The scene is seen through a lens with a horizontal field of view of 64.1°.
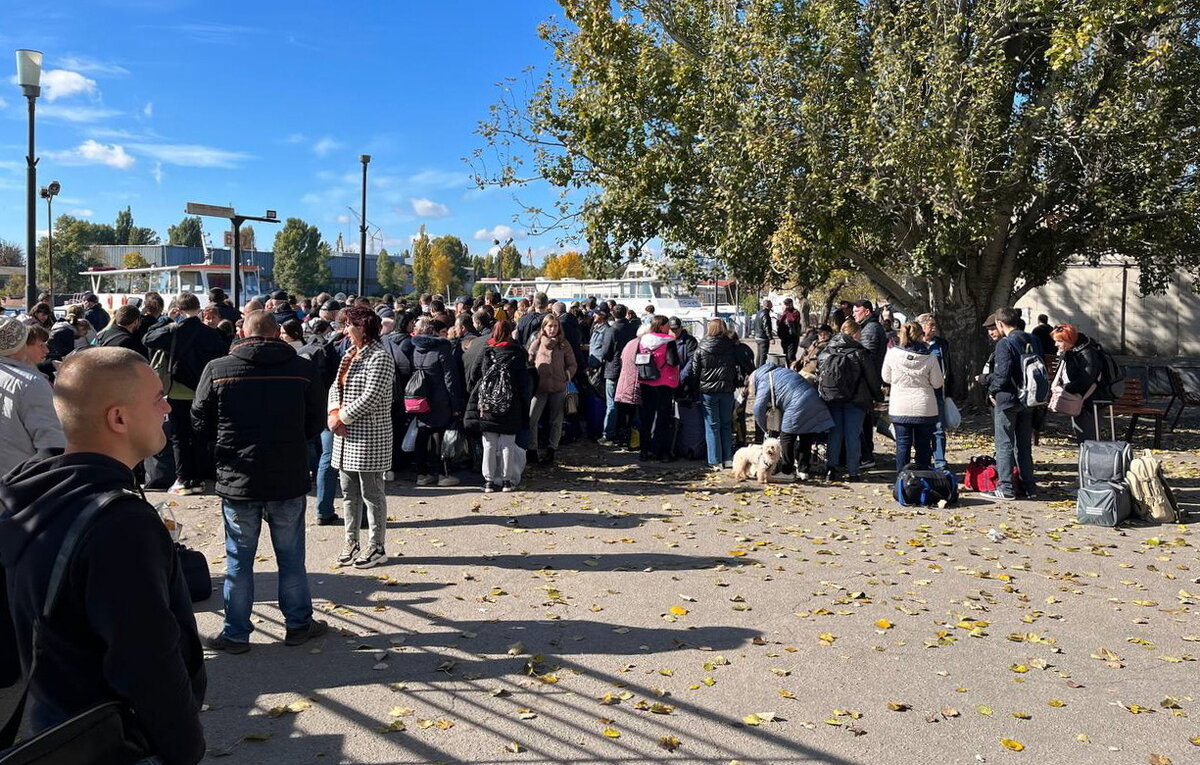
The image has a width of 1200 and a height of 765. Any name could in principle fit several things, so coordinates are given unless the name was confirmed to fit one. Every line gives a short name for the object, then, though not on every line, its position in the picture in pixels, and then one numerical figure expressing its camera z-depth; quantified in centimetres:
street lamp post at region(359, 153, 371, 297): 2544
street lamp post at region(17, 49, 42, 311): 1378
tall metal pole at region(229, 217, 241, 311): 1564
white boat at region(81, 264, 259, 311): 3591
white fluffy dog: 1072
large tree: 1262
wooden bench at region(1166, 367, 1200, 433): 1393
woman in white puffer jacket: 1024
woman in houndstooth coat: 699
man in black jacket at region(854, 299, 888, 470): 1188
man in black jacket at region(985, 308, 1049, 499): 964
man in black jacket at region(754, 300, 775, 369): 2270
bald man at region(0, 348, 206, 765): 214
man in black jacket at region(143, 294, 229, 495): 955
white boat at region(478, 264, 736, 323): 4131
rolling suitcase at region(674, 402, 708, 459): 1216
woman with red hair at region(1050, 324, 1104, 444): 1009
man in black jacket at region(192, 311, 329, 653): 544
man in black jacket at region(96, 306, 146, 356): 934
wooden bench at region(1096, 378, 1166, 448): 1272
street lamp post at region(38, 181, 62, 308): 2933
